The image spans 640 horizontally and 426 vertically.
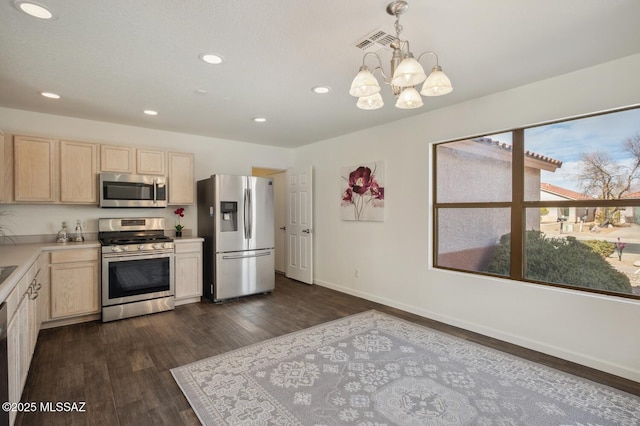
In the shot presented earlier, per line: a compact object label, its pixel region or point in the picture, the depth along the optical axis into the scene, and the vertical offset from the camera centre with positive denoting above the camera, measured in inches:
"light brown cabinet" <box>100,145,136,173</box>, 154.6 +27.0
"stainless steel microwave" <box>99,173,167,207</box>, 153.9 +11.3
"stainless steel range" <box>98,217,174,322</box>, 145.3 -27.8
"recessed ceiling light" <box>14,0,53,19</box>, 70.6 +46.9
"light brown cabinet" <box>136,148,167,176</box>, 164.7 +26.8
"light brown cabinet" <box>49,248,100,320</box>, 134.6 -31.2
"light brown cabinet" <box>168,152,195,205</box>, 174.9 +19.0
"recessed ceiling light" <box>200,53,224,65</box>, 93.9 +46.9
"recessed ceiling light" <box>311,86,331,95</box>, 118.2 +47.0
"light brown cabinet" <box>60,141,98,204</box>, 145.3 +19.0
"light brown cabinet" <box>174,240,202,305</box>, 168.1 -32.3
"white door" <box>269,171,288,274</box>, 251.6 -7.8
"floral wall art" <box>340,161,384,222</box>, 170.2 +11.4
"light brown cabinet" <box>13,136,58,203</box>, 135.0 +19.2
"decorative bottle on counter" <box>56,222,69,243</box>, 148.4 -11.2
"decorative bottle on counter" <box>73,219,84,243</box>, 152.9 -10.7
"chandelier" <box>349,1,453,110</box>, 65.6 +29.4
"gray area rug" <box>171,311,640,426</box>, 77.9 -50.3
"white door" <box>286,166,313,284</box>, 212.1 -8.8
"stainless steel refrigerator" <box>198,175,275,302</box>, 175.6 -12.9
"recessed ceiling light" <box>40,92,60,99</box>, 123.6 +46.9
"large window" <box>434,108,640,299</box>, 100.3 +3.0
